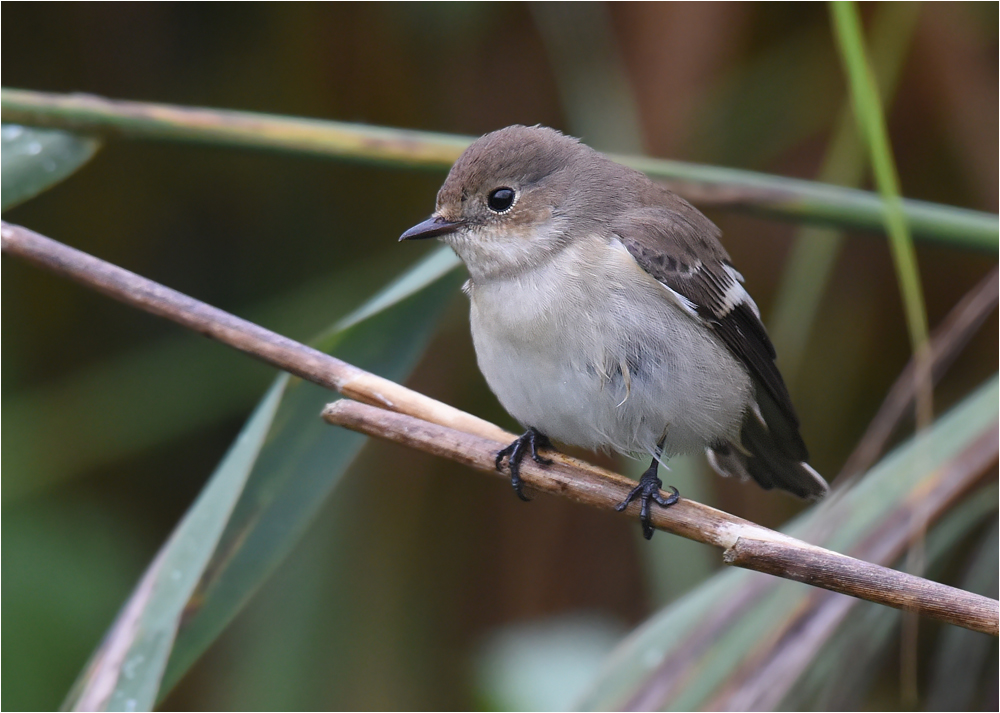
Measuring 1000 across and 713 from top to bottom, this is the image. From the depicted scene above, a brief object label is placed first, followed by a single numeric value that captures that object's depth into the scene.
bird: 3.09
